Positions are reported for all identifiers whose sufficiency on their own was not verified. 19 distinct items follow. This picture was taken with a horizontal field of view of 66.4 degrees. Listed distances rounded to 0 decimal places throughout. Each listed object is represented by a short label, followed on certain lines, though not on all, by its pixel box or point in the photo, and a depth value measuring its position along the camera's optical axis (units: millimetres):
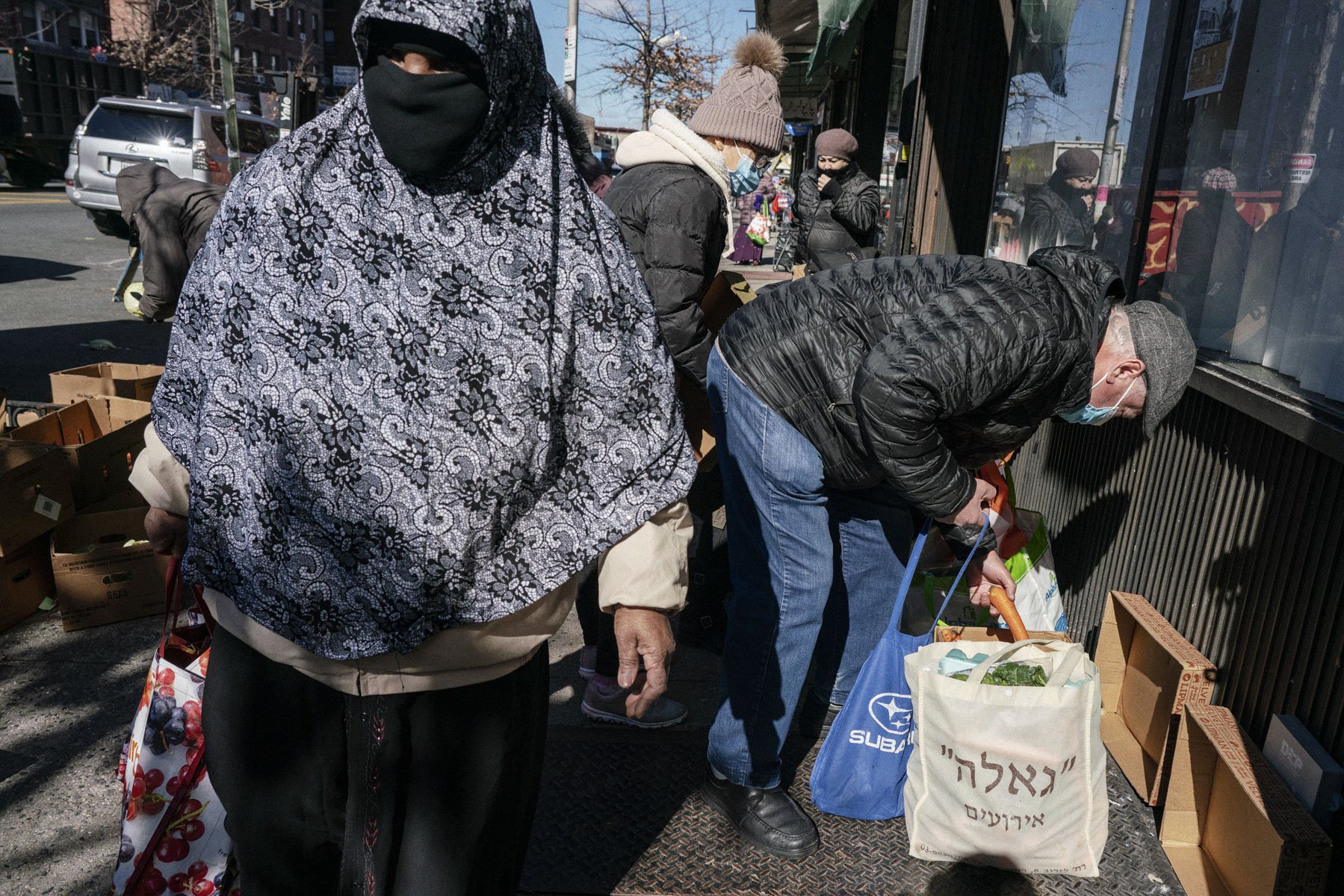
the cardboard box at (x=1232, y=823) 2193
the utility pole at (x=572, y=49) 16984
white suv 15555
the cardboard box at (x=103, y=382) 4734
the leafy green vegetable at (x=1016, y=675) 2410
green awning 6672
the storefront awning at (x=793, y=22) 11594
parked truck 26891
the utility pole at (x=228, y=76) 9008
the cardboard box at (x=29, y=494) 3648
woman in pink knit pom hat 3162
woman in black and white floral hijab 1475
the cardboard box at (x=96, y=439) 4082
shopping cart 16438
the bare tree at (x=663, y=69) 30797
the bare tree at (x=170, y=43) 40438
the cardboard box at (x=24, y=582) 3801
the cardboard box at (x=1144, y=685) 2811
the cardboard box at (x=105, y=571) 3797
